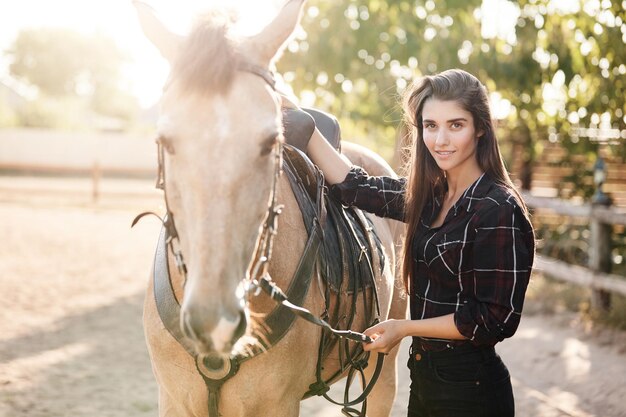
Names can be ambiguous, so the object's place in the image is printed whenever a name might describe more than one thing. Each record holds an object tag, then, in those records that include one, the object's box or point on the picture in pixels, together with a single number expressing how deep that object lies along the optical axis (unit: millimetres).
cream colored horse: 1482
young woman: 2041
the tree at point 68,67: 52219
